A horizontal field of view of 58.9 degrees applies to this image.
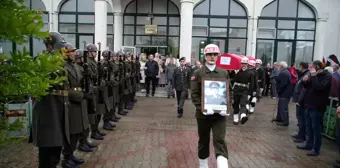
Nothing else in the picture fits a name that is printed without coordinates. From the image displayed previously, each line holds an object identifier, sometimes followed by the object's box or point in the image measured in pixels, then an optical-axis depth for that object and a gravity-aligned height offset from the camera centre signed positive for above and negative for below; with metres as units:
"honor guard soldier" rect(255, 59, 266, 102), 13.87 -0.15
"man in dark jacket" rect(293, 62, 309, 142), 7.32 -1.18
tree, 1.23 +0.02
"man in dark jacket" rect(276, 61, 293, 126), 8.91 -0.59
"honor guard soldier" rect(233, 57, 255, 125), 9.00 -0.50
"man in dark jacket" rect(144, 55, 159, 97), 14.08 -0.09
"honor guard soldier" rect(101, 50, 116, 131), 7.45 -0.47
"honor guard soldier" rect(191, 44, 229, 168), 4.29 -0.68
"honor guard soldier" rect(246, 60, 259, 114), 9.35 -0.69
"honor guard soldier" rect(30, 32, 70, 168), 3.88 -0.77
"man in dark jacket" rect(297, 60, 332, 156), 6.00 -0.52
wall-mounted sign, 19.41 +2.52
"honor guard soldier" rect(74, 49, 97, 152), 5.02 -0.95
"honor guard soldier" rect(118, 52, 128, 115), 9.14 -0.47
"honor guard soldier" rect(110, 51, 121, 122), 8.05 -0.39
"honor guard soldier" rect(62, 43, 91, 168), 4.50 -0.70
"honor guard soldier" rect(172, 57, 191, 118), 9.88 -0.50
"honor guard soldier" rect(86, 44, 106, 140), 6.22 -0.43
